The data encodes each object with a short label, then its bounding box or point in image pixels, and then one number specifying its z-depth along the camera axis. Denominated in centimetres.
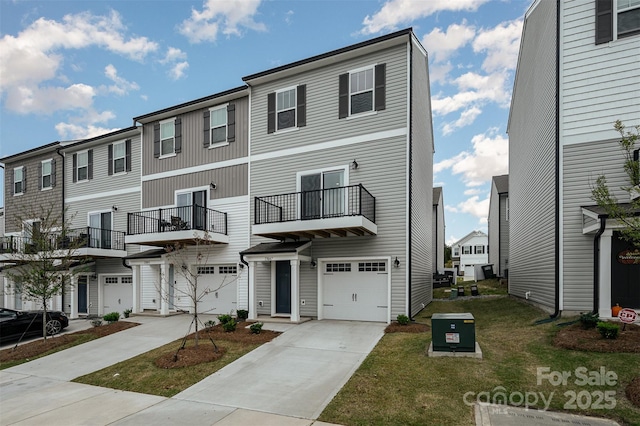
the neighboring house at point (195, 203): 1490
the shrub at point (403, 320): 1089
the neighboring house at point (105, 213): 1792
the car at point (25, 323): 1277
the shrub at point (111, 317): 1405
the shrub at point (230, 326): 1106
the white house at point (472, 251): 4622
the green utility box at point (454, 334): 763
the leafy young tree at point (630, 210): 646
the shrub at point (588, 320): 837
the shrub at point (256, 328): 1069
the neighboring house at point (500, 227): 2797
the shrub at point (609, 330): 754
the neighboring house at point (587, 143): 948
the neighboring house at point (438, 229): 3142
